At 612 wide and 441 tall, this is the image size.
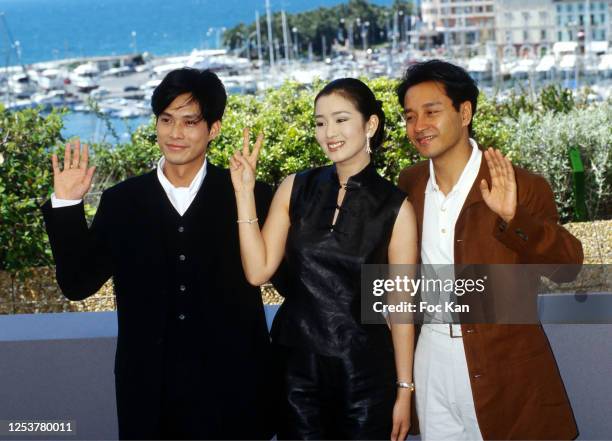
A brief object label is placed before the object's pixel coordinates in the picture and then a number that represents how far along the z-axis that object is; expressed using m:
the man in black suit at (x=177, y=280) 2.27
